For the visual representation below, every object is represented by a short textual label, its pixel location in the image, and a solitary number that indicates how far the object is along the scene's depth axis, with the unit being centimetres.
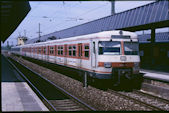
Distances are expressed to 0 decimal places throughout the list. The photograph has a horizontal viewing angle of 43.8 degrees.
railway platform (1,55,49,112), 746
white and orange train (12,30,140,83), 1077
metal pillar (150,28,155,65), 1882
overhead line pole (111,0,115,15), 2266
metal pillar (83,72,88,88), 1210
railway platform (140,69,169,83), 1124
